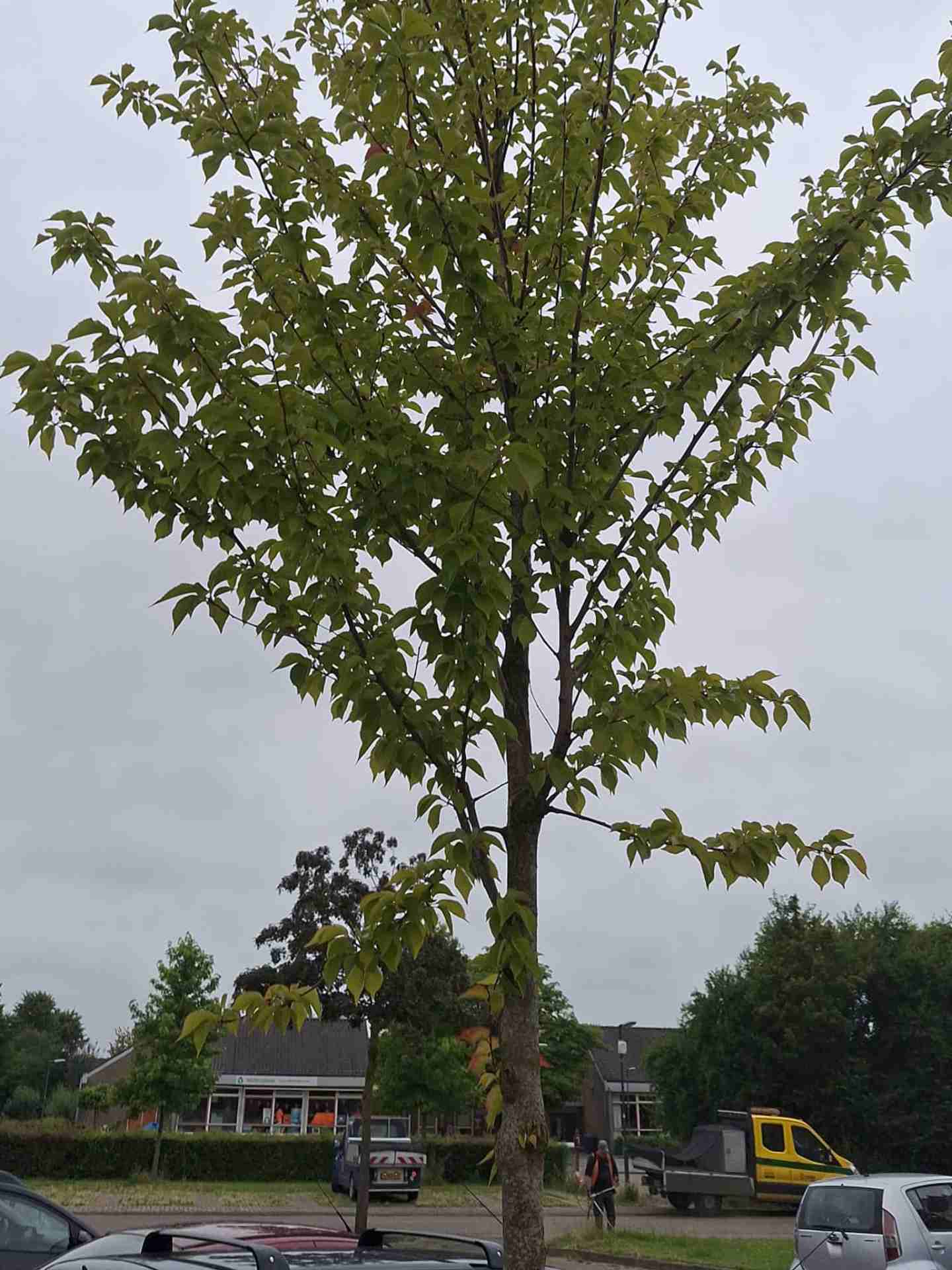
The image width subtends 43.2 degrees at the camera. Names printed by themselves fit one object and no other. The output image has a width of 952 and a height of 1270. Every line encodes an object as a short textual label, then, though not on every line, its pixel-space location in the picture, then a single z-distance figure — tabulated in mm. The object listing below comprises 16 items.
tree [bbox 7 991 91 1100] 80000
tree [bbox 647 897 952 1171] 31844
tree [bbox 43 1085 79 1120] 68688
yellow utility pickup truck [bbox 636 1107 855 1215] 27250
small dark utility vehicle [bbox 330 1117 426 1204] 28781
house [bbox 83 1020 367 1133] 58906
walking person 20984
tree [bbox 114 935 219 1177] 35000
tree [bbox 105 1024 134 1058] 72625
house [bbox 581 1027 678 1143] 68938
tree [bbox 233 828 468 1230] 20094
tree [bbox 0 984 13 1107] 68062
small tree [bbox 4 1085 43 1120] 74438
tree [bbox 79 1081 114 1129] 52531
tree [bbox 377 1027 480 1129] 38656
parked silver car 11719
